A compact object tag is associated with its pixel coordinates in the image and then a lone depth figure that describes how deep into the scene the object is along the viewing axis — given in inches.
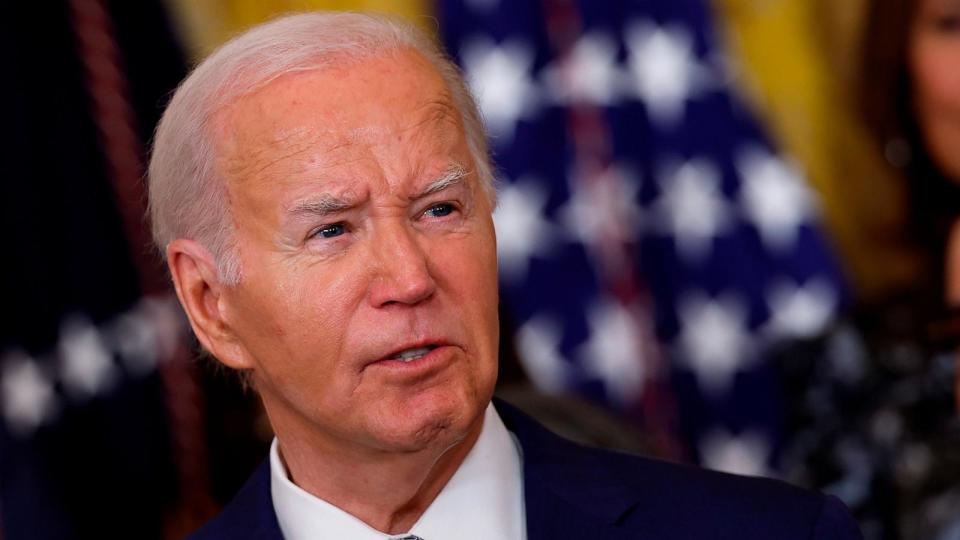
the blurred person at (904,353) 289.6
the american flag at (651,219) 335.0
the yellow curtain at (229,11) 342.0
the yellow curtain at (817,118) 334.0
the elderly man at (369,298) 179.2
